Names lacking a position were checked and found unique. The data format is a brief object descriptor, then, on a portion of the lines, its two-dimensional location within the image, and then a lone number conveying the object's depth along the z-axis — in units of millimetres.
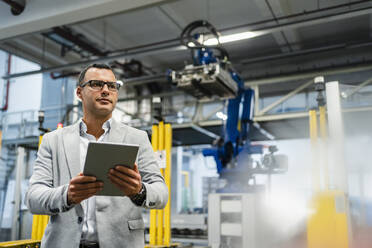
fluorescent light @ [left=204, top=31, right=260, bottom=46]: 6058
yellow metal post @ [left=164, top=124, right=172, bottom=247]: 4133
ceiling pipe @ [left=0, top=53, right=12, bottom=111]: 8805
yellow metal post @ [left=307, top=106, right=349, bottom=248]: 3562
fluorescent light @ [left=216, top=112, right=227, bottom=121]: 5625
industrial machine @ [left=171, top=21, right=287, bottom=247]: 4473
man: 1277
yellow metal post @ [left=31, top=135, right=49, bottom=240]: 4918
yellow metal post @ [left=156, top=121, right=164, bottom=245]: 4121
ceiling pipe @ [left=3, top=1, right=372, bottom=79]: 5605
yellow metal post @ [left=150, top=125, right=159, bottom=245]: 4152
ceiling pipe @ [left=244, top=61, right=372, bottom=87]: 7523
